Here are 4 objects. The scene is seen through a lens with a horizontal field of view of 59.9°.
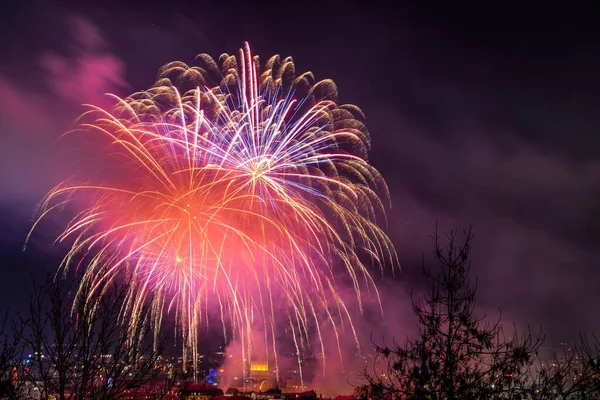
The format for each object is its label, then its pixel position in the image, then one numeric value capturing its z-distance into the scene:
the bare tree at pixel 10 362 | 16.91
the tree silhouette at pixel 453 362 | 11.52
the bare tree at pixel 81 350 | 14.65
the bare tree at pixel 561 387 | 11.51
